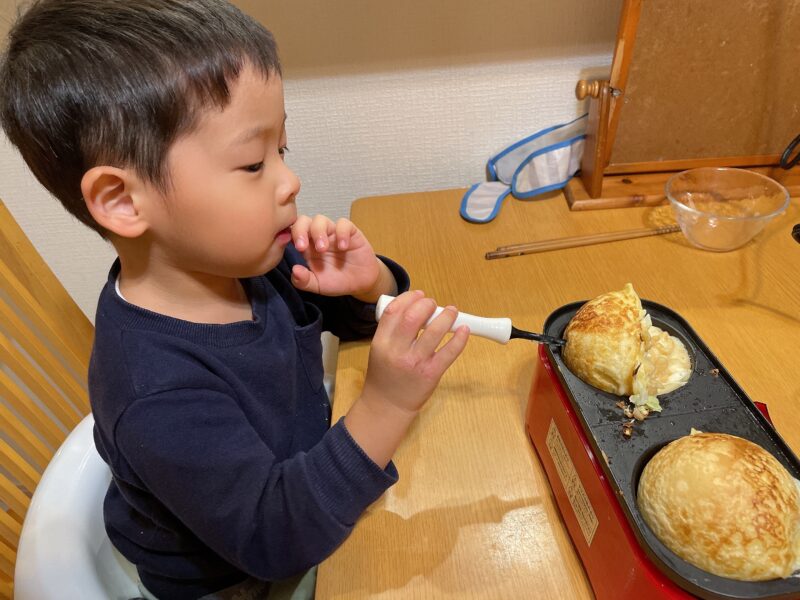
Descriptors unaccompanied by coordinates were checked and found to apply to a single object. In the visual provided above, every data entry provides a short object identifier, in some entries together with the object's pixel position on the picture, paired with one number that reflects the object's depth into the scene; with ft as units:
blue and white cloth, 3.38
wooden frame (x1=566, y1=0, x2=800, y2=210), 2.84
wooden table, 1.69
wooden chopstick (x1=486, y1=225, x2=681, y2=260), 2.98
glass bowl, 2.87
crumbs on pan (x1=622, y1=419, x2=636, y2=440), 1.58
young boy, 1.54
